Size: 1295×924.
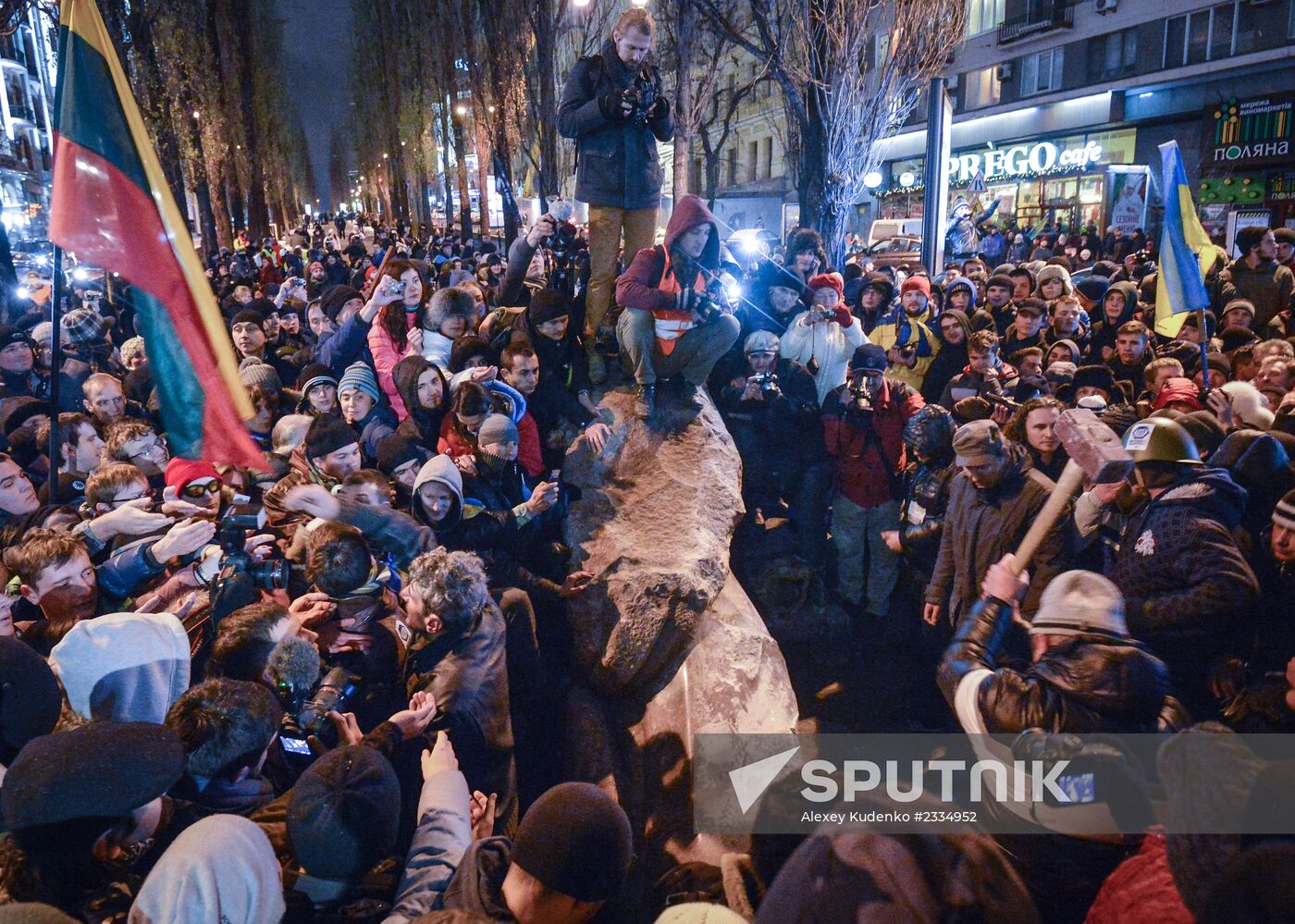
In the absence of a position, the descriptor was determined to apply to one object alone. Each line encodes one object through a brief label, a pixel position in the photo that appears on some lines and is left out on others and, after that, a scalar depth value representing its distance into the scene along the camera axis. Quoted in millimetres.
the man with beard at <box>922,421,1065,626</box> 3871
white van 25375
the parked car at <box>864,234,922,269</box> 19938
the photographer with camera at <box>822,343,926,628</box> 5539
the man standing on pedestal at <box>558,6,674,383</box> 4762
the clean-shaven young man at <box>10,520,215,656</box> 3184
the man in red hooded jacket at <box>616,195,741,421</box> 4539
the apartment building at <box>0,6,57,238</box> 44344
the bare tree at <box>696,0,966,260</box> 12266
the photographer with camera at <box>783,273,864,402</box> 5766
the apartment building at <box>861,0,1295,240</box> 22312
